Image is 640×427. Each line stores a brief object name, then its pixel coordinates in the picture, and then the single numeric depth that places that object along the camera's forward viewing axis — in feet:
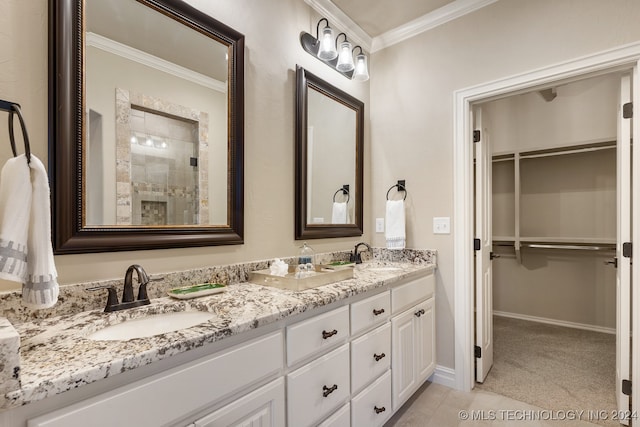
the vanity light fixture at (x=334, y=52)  6.84
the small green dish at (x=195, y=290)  4.30
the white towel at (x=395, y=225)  7.98
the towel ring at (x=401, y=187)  8.35
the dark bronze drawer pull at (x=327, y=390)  4.31
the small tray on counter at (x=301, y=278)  4.85
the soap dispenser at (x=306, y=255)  6.26
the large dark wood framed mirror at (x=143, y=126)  3.74
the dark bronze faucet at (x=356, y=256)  7.88
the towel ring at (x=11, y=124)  2.34
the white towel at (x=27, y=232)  2.35
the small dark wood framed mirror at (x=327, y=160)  6.73
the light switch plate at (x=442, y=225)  7.64
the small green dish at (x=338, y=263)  6.86
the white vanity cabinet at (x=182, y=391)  2.30
